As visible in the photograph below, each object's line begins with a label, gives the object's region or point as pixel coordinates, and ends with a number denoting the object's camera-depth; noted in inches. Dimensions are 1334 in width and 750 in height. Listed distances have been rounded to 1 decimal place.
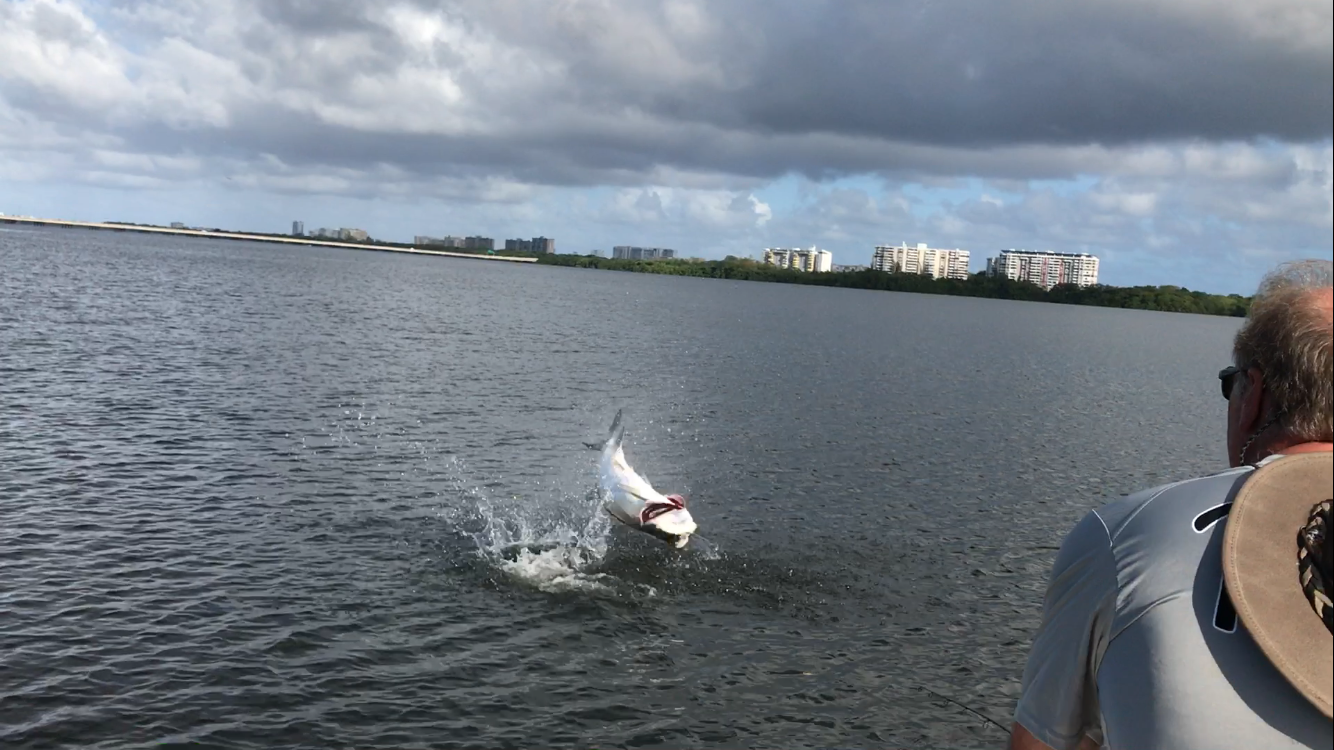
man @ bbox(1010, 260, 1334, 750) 112.6
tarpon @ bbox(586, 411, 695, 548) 784.9
